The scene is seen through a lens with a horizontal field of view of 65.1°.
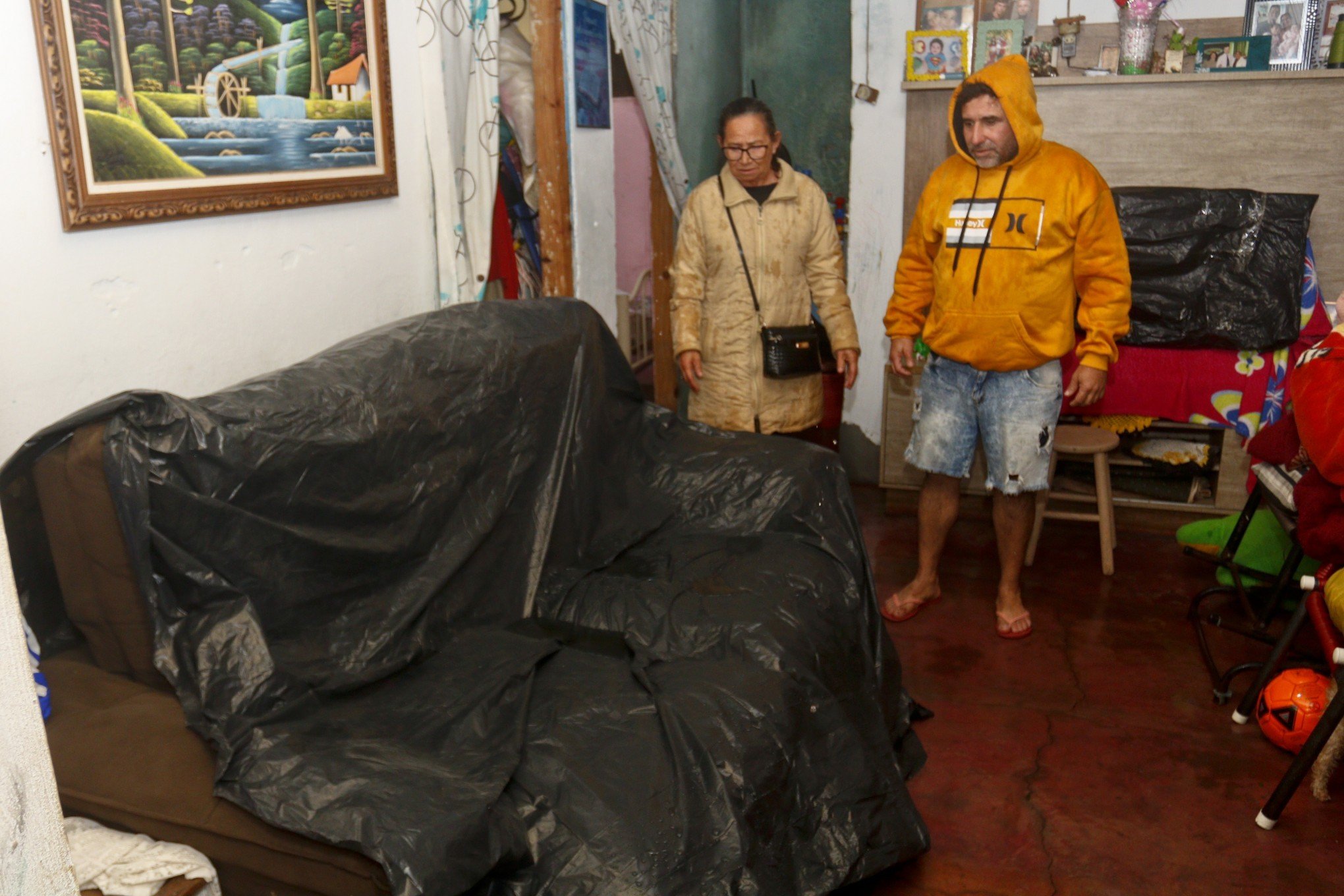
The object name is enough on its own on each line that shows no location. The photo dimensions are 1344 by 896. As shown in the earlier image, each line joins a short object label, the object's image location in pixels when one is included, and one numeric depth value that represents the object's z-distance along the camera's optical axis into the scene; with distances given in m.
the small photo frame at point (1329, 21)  3.58
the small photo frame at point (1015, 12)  3.87
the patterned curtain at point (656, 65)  3.55
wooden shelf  3.49
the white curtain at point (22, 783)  0.77
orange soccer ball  2.39
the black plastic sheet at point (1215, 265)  3.49
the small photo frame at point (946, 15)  3.88
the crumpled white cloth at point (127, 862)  1.29
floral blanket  3.52
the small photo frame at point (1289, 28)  3.63
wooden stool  3.47
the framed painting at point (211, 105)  1.69
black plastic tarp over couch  1.47
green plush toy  3.18
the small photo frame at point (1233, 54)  3.65
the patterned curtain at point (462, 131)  2.58
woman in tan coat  3.06
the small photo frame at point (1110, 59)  3.80
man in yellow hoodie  2.77
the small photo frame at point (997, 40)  3.82
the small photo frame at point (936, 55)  3.85
